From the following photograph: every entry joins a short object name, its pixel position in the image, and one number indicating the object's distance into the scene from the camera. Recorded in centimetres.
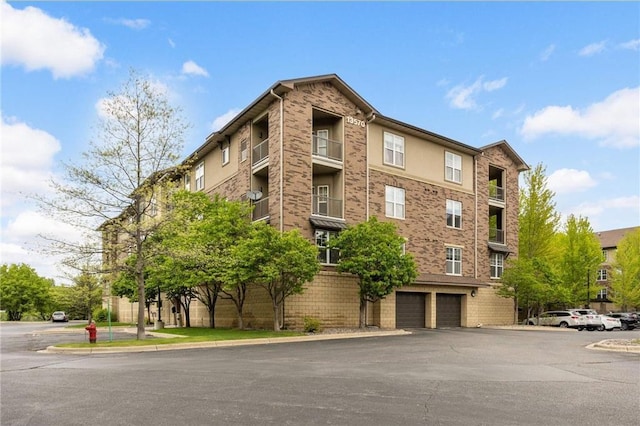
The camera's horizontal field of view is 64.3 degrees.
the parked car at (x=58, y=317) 6219
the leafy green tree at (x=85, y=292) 4391
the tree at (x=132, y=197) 1975
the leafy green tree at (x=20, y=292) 6981
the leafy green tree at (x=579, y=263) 4412
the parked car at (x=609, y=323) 3534
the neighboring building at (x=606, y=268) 6334
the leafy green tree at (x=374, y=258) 2439
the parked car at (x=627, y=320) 3878
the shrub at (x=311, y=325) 2386
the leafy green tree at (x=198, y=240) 2105
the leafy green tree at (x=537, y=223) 4278
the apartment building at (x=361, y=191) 2583
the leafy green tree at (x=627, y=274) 5234
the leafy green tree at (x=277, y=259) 2214
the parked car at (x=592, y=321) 3497
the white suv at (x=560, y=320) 3538
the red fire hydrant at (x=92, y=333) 1878
